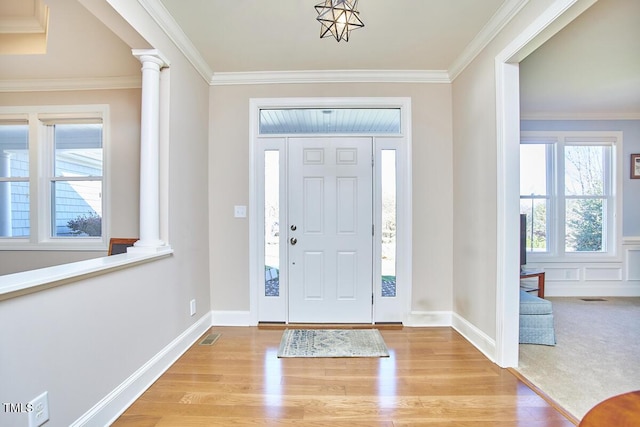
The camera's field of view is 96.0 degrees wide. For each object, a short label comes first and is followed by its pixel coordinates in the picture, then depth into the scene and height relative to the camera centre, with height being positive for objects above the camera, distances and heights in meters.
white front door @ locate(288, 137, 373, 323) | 3.02 -0.18
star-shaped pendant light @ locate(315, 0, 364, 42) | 1.62 +1.16
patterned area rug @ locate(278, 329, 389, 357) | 2.36 -1.14
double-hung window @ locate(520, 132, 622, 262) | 4.04 +0.32
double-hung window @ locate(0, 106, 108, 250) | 3.10 +0.40
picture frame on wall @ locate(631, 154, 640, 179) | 4.02 +0.67
